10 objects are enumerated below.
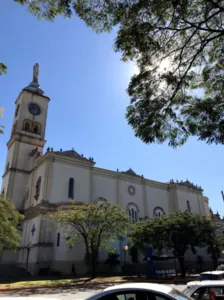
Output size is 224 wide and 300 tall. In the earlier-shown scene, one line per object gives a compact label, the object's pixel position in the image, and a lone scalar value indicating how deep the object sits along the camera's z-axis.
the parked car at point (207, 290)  5.80
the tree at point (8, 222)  20.13
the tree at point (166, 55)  7.70
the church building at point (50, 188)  31.47
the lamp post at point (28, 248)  32.81
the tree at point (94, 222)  25.12
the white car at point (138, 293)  4.43
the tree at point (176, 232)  26.47
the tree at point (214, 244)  27.89
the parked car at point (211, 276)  11.12
